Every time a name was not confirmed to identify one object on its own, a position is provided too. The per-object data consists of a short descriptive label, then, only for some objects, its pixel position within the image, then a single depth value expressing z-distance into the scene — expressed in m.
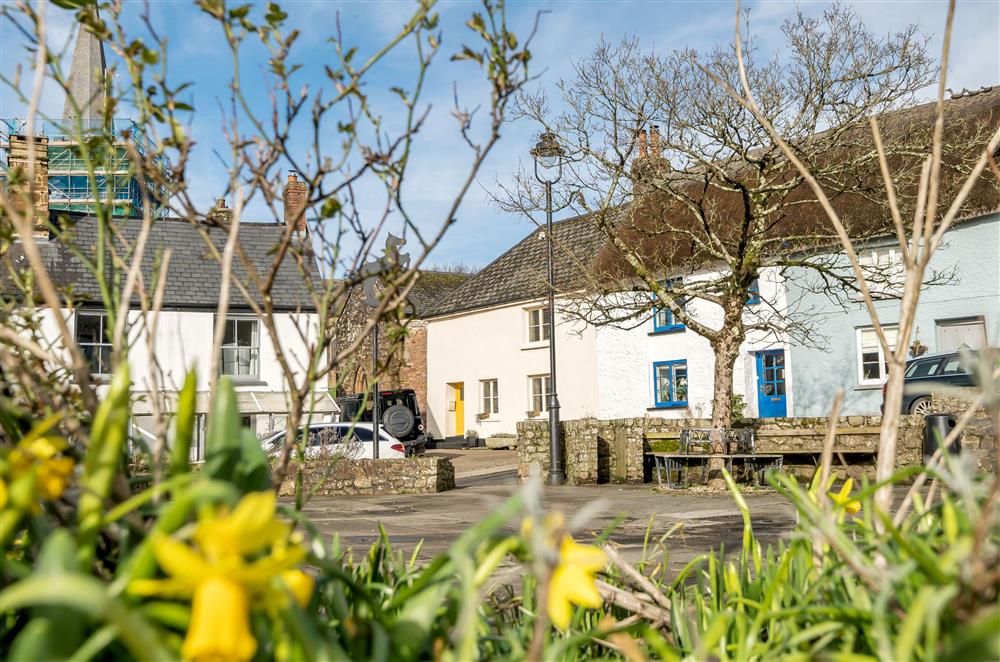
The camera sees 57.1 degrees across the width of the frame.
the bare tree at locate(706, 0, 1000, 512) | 1.54
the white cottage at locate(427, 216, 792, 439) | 23.22
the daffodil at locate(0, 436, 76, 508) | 1.00
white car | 15.66
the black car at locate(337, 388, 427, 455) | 24.30
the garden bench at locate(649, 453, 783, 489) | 13.94
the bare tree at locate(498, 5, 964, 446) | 12.74
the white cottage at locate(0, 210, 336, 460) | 21.97
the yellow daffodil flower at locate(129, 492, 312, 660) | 0.74
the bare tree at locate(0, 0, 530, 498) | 1.77
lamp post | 14.20
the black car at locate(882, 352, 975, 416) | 16.67
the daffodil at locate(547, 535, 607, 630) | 0.98
